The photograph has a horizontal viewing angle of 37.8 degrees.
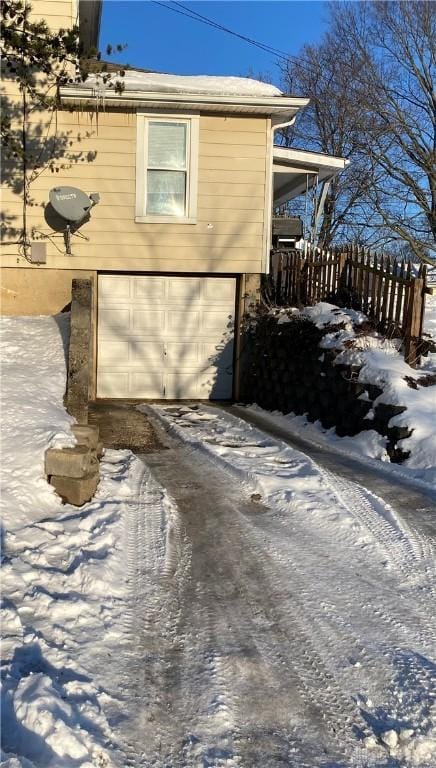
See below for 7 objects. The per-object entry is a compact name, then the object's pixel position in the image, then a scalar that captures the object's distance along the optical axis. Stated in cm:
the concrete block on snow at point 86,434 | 542
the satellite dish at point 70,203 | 980
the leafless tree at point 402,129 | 2444
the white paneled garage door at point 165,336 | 1080
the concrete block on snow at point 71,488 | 479
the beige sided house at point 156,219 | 1010
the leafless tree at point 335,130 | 2630
